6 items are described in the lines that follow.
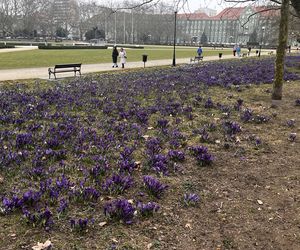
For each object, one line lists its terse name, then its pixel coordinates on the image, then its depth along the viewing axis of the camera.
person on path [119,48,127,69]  21.29
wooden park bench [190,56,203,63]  27.24
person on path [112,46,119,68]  20.93
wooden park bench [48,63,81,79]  14.81
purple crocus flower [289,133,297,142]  5.50
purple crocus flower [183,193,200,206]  3.37
